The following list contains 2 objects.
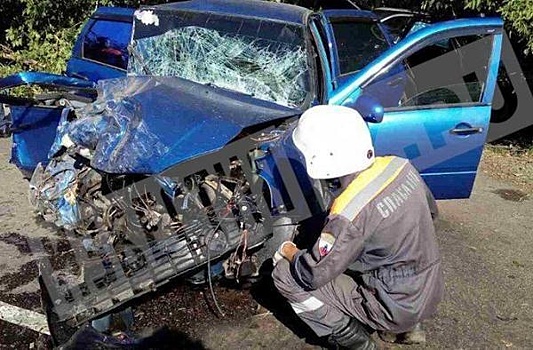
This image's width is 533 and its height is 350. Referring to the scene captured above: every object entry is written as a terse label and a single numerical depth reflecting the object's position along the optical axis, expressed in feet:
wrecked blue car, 10.86
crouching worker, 8.72
